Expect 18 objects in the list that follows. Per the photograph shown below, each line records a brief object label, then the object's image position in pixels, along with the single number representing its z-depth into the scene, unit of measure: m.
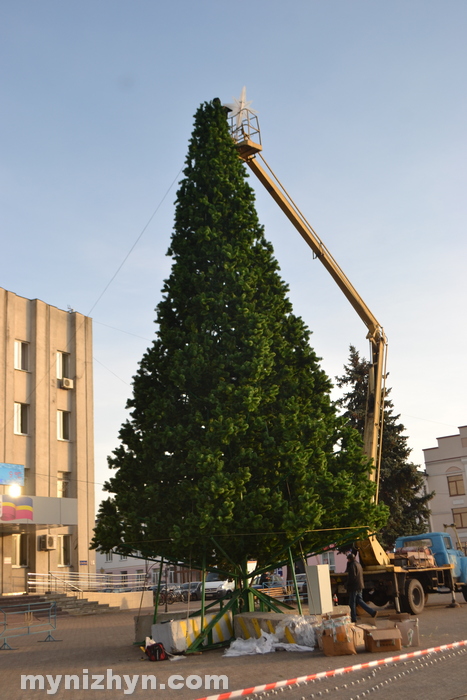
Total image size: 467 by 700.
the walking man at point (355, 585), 16.33
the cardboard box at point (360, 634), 11.90
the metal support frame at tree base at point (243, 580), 13.57
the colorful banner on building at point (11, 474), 31.03
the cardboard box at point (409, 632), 12.33
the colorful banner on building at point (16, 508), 28.73
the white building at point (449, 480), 55.72
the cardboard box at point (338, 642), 11.61
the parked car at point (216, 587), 37.53
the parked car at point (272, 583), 35.22
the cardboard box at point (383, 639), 11.70
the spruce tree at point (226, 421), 13.54
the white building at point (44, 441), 31.16
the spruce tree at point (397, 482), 36.03
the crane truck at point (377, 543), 19.14
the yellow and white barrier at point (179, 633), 12.88
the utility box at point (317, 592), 13.97
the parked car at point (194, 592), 37.72
